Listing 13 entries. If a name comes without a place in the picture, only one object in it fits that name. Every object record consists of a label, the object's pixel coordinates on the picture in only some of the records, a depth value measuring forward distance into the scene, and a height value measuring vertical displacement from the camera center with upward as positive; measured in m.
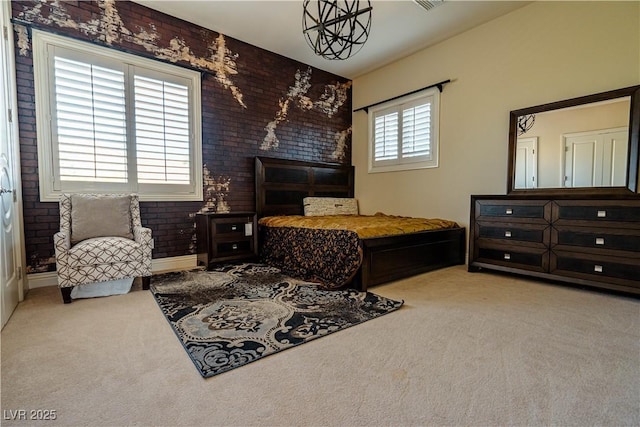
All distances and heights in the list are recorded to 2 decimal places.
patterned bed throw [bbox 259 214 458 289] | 2.89 -0.46
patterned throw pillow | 4.80 -0.10
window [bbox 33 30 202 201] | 3.04 +0.87
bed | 2.90 -0.49
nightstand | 3.66 -0.47
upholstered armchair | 2.49 -0.37
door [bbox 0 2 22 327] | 2.21 +0.09
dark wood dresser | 2.62 -0.39
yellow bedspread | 2.98 -0.28
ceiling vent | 3.38 +2.24
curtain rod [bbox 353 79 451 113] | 4.28 +1.65
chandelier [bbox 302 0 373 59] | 2.46 +2.26
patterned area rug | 1.74 -0.86
